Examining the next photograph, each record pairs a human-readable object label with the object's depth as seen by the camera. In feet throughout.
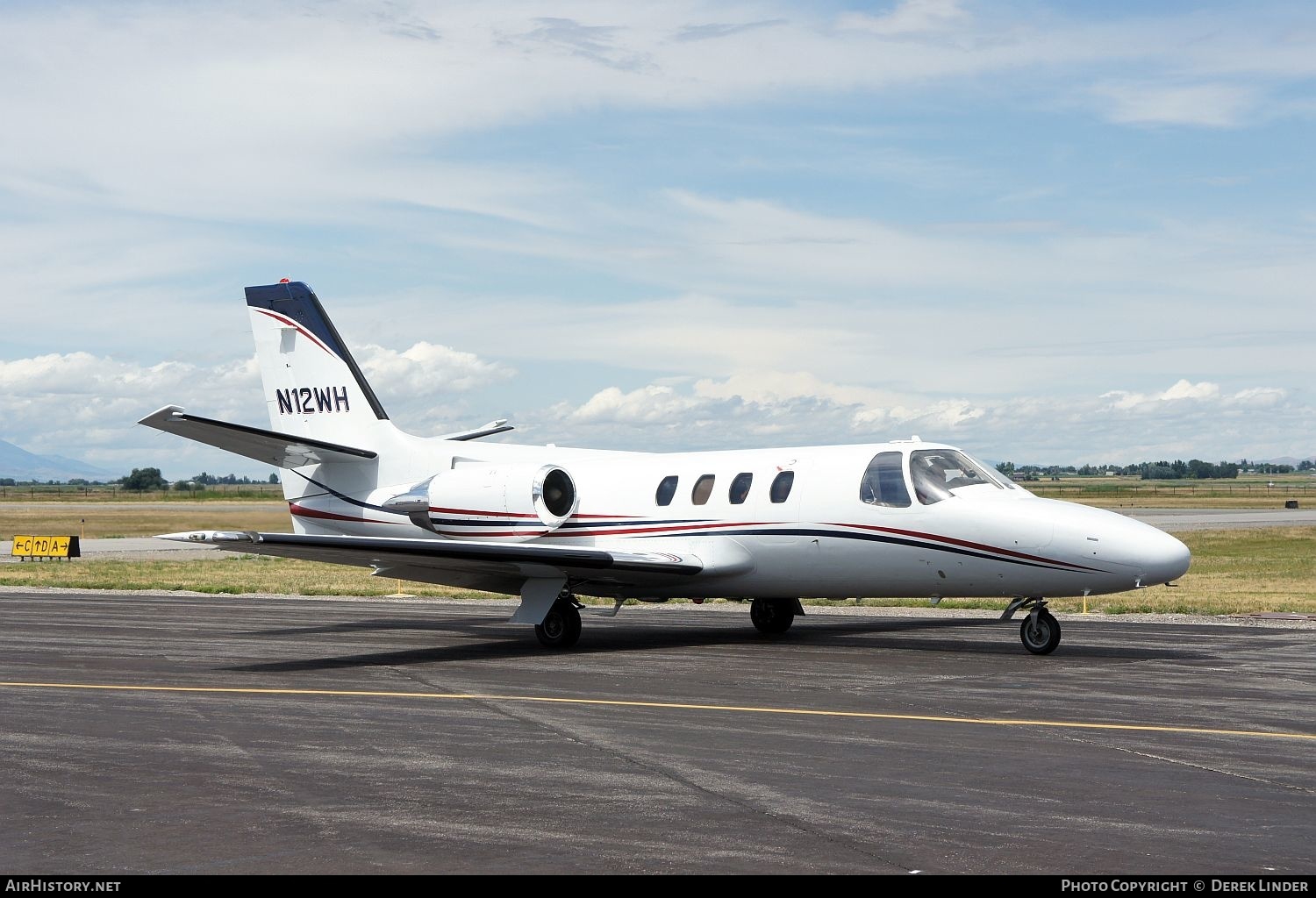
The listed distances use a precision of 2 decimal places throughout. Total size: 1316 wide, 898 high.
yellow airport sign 154.18
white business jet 57.67
